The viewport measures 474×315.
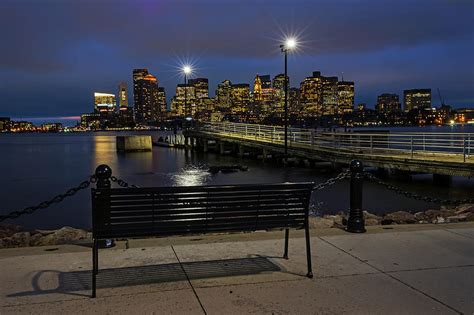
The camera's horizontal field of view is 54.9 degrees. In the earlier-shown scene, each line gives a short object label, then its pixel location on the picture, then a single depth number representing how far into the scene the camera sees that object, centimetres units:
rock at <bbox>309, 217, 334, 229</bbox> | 988
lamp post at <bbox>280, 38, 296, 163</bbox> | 3391
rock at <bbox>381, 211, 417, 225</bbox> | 1038
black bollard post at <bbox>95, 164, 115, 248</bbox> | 595
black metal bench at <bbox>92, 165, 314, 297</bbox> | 481
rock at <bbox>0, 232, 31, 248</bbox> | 910
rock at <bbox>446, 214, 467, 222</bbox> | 1036
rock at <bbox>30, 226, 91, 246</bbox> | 905
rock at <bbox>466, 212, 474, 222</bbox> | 1018
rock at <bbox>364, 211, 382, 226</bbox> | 1056
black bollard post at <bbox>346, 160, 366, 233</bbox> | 741
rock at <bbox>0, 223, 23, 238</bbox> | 1145
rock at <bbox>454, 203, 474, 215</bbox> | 1308
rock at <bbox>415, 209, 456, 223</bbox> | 1199
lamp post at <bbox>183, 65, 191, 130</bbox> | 6329
